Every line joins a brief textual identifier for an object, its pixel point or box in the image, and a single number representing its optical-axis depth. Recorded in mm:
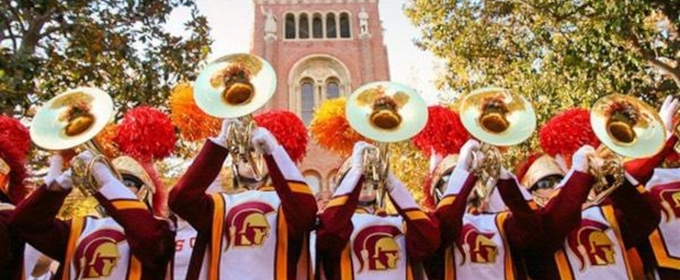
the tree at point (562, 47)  7824
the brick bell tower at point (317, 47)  27344
